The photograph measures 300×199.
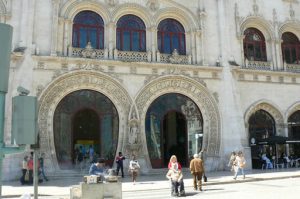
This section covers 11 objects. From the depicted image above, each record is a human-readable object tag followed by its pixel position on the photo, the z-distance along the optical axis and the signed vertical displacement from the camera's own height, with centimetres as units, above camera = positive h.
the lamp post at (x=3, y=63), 325 +83
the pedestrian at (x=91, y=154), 2150 -19
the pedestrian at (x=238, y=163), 1770 -73
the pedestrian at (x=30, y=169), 1780 -86
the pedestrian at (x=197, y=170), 1434 -84
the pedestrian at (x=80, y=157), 2109 -36
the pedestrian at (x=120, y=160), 1939 -53
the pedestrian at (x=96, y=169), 1244 -64
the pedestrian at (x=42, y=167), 1861 -82
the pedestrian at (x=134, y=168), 1727 -88
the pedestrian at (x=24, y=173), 1764 -107
